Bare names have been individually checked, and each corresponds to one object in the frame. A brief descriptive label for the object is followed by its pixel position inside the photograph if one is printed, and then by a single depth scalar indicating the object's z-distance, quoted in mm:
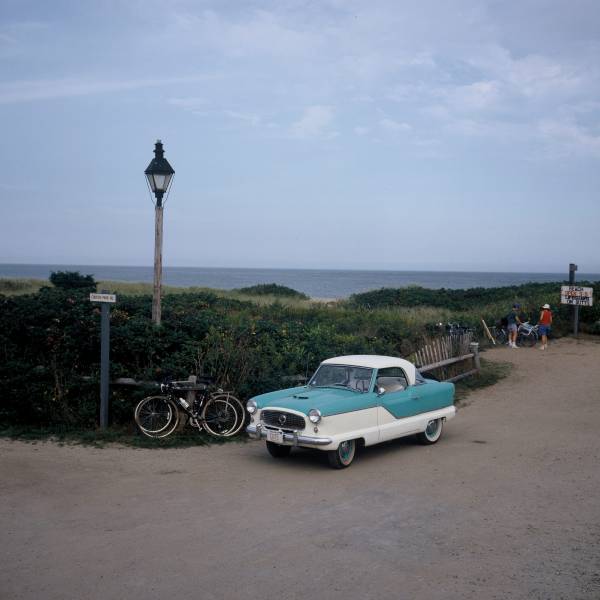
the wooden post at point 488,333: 23953
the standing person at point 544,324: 23203
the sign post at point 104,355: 10977
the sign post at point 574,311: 25562
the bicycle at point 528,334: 23984
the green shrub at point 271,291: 48875
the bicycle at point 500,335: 24375
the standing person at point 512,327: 23188
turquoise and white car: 9258
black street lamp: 12367
